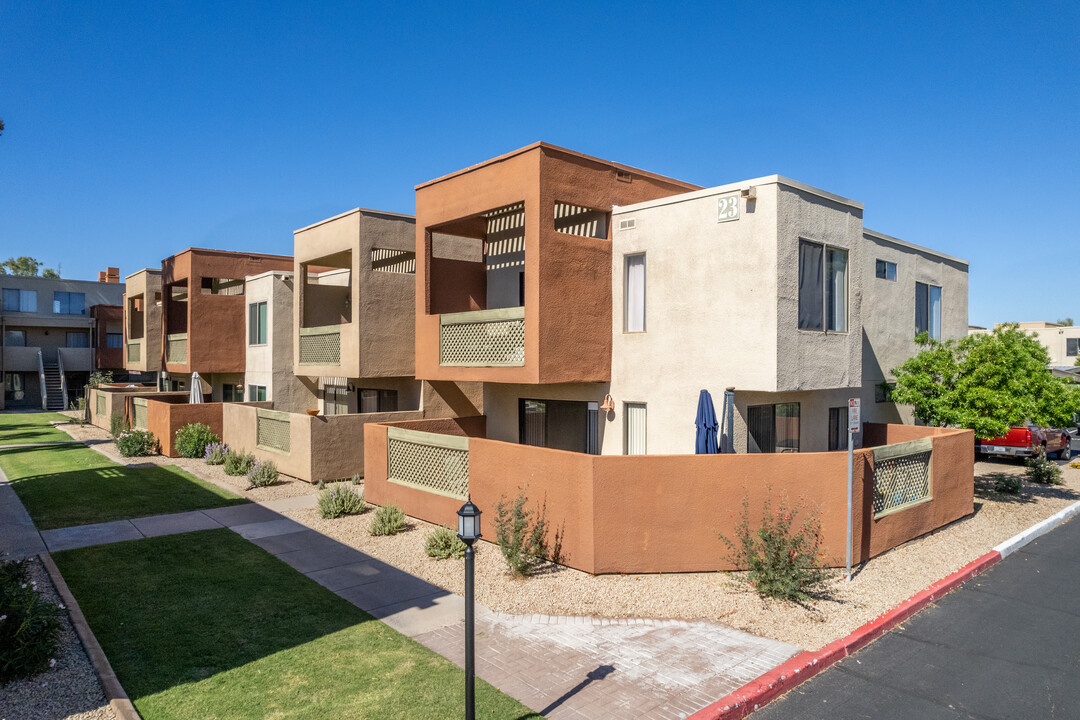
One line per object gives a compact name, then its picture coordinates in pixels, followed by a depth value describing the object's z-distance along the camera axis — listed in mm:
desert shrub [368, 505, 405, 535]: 12289
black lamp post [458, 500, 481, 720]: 5371
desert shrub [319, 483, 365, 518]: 13523
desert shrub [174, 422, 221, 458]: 21422
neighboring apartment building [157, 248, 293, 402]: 25266
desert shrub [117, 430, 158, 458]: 21766
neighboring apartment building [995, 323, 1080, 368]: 50438
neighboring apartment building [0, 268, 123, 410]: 45125
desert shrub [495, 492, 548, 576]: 9883
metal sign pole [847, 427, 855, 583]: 9345
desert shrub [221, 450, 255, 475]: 18250
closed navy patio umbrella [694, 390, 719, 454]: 11328
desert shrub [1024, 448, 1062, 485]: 17531
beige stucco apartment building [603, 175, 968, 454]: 11398
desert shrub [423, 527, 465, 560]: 10820
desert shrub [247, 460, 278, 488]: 16500
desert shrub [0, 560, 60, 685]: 6306
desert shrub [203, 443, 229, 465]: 20188
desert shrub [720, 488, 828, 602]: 8703
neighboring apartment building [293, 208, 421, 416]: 17547
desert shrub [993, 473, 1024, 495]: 15844
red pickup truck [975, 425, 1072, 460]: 20594
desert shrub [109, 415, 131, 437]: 26000
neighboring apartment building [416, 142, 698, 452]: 12531
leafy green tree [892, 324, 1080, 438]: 13773
